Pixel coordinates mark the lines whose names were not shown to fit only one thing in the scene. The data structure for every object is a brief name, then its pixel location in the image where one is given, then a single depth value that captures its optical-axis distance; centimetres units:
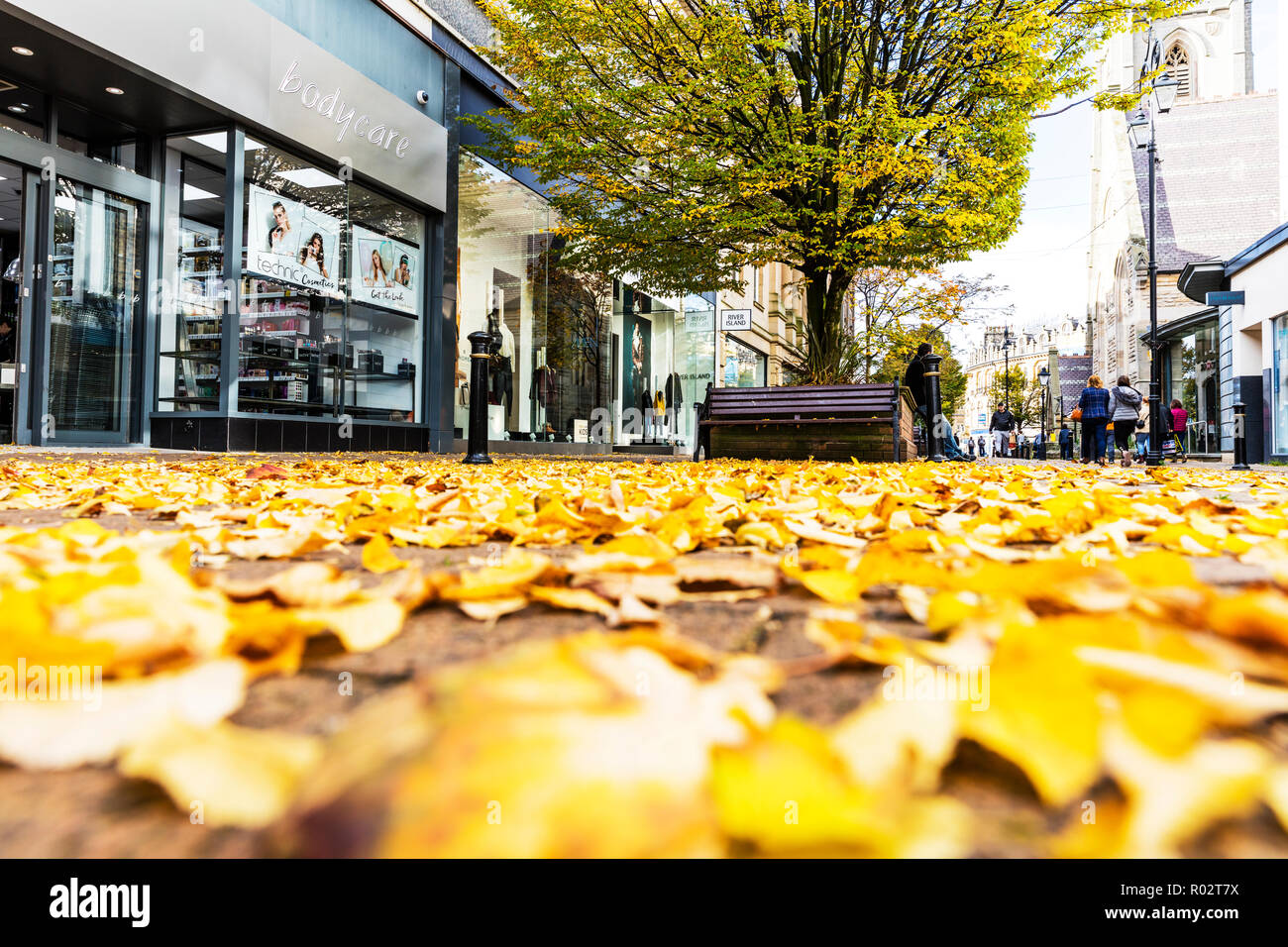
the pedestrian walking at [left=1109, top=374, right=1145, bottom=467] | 1792
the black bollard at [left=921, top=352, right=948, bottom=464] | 1170
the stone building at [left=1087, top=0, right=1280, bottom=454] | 2827
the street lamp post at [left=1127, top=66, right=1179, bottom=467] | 1680
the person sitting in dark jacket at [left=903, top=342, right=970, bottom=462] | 1252
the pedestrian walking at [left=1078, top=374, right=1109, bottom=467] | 1650
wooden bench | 1003
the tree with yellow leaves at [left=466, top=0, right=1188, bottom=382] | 1117
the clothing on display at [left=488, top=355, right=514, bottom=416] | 1534
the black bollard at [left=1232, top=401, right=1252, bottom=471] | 1445
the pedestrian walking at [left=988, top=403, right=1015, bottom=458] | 3041
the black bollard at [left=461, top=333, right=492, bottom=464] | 876
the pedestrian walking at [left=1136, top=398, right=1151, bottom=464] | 2062
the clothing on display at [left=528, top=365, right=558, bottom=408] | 1656
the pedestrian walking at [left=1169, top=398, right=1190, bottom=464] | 2236
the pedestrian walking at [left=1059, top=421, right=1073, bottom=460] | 3312
